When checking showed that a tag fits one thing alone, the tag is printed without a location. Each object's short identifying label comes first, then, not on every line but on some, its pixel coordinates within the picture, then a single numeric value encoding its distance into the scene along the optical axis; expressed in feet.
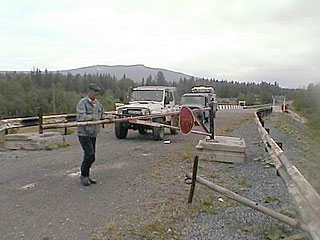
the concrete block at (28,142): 37.04
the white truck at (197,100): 82.80
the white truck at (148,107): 44.76
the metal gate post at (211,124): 31.52
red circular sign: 28.70
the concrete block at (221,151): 29.55
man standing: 21.62
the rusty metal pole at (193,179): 17.14
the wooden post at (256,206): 11.50
